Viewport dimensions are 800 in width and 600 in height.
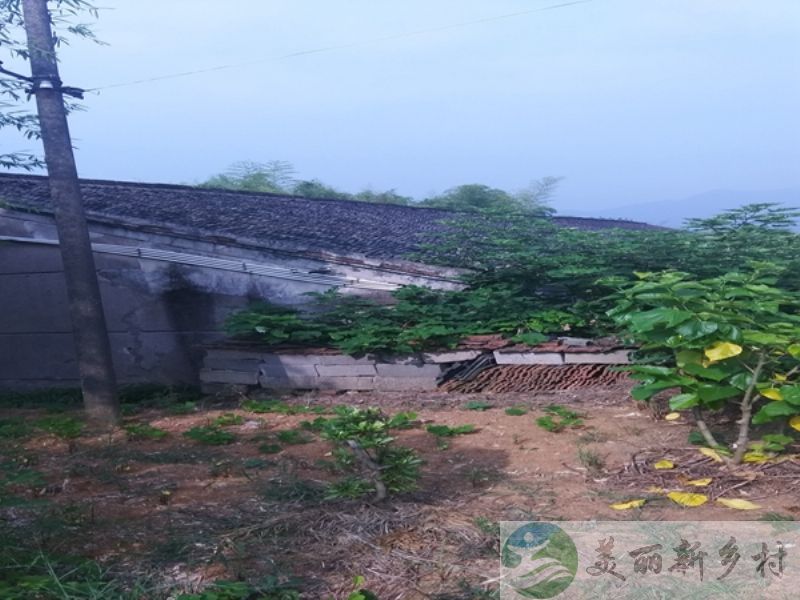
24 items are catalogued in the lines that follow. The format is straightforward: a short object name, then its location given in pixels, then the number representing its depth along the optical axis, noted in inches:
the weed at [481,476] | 194.0
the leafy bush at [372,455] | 165.0
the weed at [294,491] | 181.5
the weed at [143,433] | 255.9
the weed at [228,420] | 271.0
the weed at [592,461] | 198.7
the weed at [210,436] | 244.5
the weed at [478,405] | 278.5
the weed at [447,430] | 243.1
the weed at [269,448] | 229.8
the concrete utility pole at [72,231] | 258.7
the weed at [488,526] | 157.6
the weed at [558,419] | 242.3
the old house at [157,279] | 363.6
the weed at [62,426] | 259.1
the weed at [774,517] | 160.7
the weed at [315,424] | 253.4
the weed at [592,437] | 226.2
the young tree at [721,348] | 191.0
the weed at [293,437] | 240.7
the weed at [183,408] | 300.7
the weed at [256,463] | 214.1
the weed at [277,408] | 287.9
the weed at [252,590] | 132.5
